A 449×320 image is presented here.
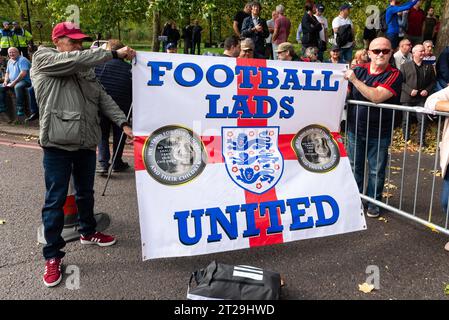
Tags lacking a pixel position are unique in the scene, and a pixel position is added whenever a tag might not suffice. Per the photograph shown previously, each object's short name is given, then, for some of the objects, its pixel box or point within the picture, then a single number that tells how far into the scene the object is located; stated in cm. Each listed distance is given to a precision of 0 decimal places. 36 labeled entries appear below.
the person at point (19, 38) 1444
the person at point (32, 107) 1005
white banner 349
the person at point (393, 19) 1042
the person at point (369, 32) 1149
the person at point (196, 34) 1967
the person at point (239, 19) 966
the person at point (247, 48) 602
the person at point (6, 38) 1444
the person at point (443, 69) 865
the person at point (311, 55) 720
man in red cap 328
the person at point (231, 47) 634
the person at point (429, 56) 851
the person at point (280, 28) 1065
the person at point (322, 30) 1071
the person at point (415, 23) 1079
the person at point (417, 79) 835
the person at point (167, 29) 1647
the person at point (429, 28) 1348
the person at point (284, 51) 636
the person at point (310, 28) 1030
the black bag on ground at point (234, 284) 300
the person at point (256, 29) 912
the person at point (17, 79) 1011
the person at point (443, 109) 389
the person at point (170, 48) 953
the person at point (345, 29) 1073
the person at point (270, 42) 1061
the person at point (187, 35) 1950
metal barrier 455
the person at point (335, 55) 881
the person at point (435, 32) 1385
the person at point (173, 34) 1637
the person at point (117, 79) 586
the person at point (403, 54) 933
